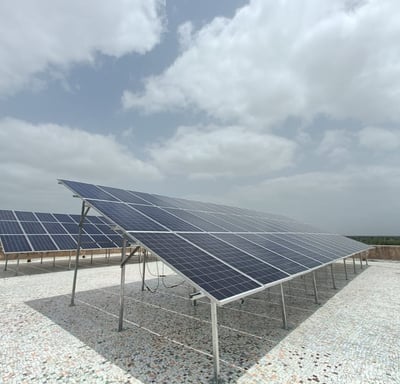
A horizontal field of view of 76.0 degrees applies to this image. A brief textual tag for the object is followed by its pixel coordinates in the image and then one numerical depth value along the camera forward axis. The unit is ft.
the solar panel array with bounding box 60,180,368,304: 19.48
